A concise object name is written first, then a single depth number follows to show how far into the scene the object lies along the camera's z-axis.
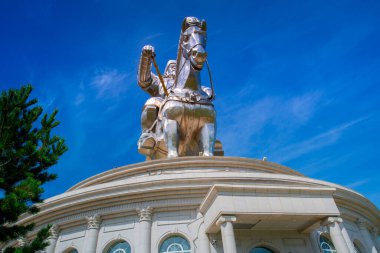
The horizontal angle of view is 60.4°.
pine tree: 7.65
